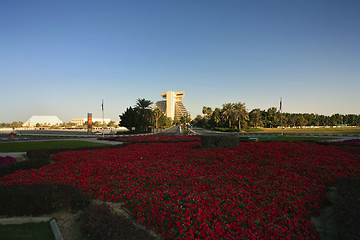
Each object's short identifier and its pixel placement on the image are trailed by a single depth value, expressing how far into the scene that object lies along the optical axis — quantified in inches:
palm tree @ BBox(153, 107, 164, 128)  3453.7
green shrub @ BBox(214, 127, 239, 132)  2565.9
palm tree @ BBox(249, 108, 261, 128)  3737.5
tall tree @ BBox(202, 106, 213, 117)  5644.7
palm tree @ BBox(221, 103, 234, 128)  2997.0
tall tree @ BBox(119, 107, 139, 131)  2101.4
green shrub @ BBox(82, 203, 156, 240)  178.7
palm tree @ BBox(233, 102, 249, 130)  2908.5
